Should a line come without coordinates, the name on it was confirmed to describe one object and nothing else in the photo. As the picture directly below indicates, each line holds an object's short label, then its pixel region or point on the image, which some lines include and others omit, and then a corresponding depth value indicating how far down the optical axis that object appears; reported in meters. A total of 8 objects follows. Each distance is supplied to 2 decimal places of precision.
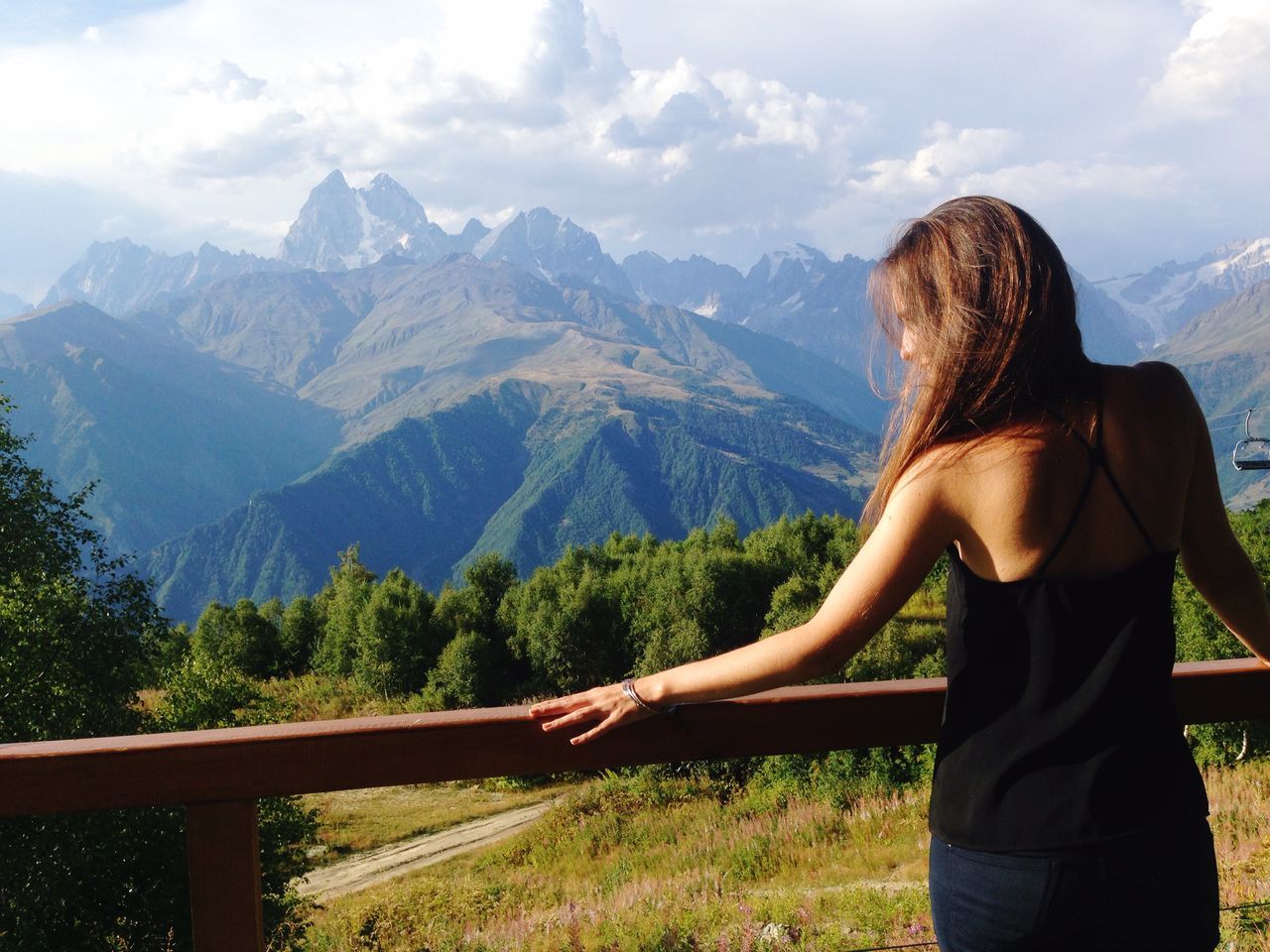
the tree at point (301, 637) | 49.47
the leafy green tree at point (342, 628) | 44.31
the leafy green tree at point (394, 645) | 42.34
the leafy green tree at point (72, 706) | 11.02
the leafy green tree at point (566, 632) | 44.00
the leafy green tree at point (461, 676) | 41.12
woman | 1.63
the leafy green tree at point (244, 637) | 44.51
